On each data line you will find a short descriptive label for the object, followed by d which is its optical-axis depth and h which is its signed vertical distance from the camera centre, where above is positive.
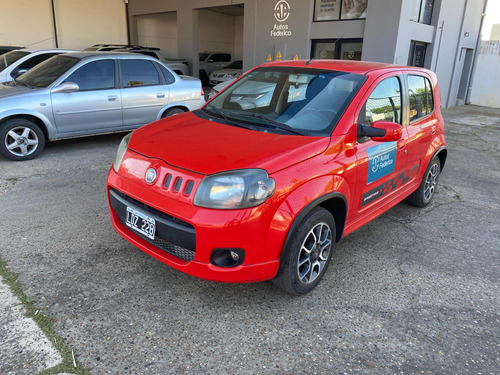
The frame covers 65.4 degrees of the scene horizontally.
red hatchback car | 2.50 -0.79
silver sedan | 5.86 -0.77
